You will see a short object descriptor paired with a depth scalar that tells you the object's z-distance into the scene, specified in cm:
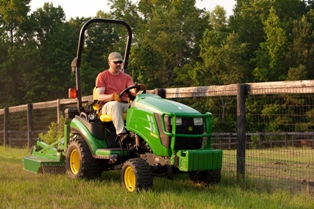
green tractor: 605
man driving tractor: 668
